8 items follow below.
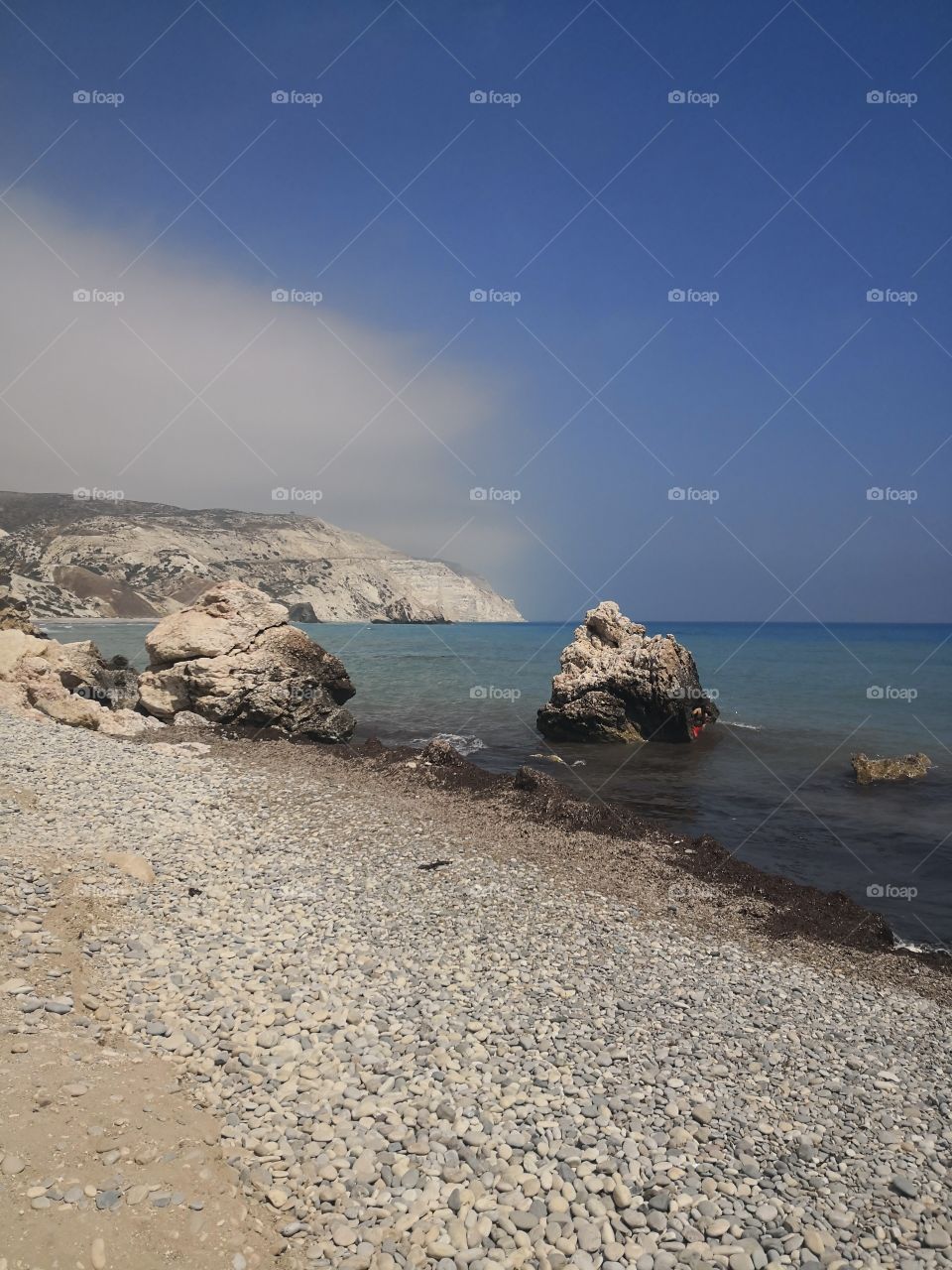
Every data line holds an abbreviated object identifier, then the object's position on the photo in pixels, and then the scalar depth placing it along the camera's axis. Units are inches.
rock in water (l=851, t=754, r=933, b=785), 842.8
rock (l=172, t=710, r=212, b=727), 900.6
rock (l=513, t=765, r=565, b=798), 700.7
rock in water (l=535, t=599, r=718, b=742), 1104.2
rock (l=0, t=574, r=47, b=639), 981.8
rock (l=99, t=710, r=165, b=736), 832.1
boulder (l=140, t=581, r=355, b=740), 920.9
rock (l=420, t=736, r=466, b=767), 772.9
